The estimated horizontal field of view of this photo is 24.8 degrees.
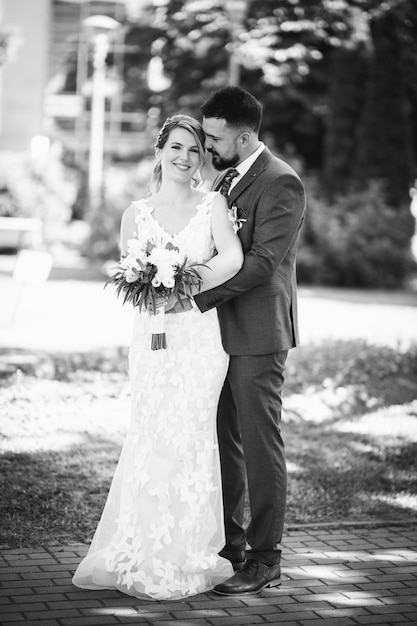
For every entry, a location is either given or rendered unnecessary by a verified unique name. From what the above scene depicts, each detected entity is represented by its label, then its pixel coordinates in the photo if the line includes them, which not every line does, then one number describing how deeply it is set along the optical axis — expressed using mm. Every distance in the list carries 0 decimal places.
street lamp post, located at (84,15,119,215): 18938
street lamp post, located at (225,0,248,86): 15727
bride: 4398
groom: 4445
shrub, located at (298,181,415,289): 18297
